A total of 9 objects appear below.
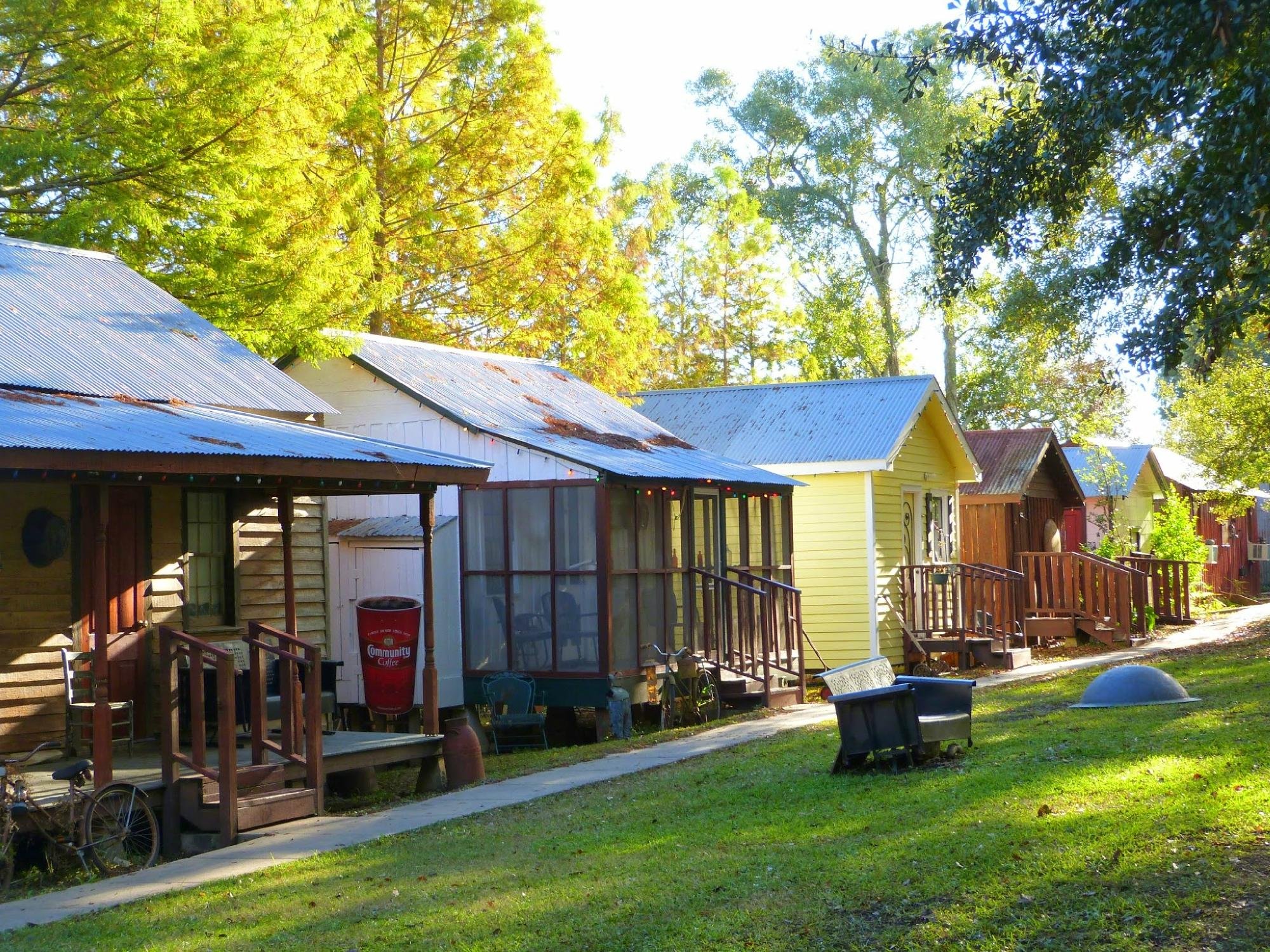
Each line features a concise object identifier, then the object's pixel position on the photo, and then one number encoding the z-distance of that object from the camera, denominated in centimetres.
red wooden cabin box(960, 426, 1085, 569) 2711
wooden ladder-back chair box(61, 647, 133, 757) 1174
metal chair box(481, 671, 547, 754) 1577
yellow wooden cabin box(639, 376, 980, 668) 2141
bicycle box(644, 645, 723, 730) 1678
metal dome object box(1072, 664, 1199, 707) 1378
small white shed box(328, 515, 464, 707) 1631
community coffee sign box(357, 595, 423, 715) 1498
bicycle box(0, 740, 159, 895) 932
